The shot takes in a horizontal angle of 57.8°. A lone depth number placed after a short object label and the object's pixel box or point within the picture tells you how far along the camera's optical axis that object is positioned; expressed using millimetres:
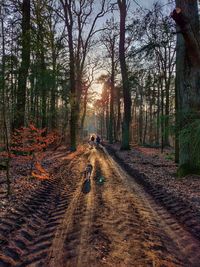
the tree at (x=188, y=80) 5206
